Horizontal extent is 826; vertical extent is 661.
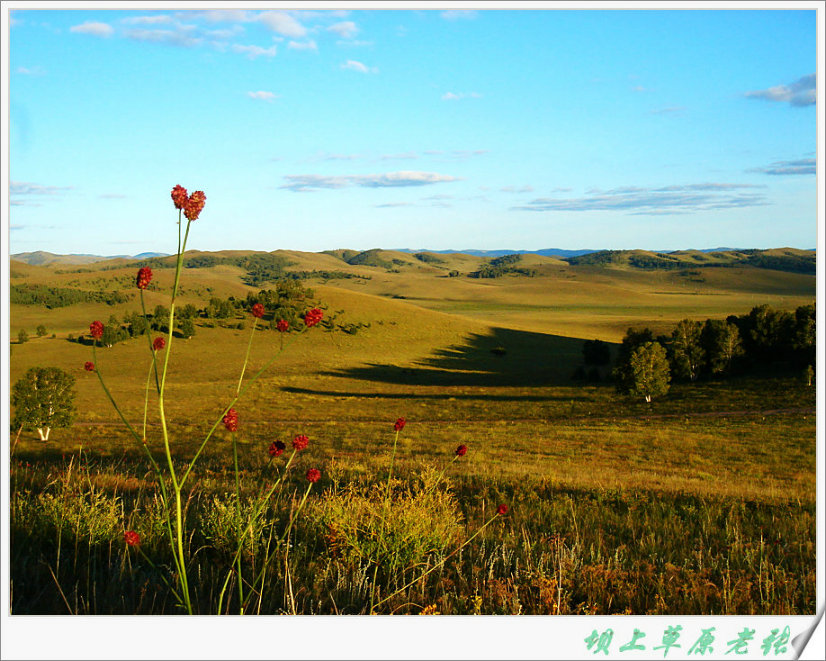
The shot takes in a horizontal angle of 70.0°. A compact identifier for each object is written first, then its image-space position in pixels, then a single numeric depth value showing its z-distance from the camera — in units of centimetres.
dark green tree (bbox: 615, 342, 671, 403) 3844
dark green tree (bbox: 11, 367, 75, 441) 2411
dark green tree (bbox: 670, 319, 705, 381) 4453
